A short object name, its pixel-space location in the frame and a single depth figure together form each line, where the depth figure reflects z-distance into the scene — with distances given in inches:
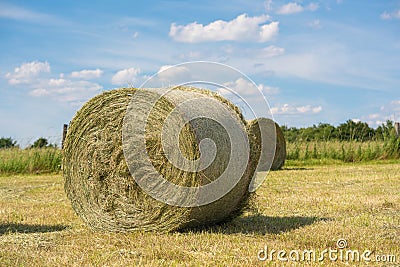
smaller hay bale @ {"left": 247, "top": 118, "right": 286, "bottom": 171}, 560.4
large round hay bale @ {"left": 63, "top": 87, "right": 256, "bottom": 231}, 221.6
